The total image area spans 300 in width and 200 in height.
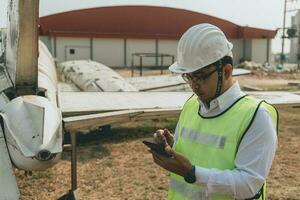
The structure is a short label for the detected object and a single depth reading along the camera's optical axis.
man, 2.11
